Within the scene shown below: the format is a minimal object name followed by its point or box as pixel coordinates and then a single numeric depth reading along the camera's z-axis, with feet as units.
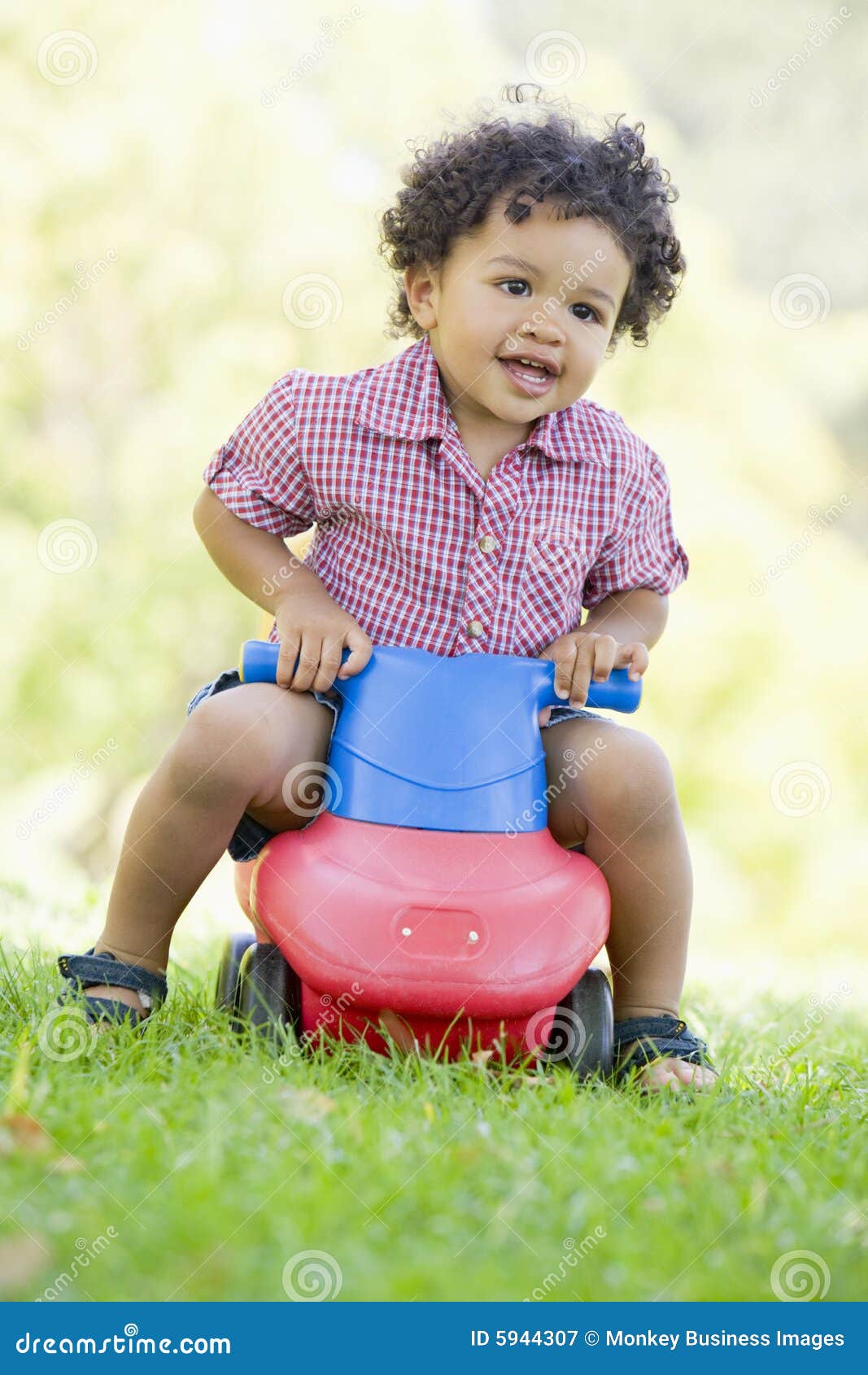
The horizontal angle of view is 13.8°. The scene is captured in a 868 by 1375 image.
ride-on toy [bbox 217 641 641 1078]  7.02
